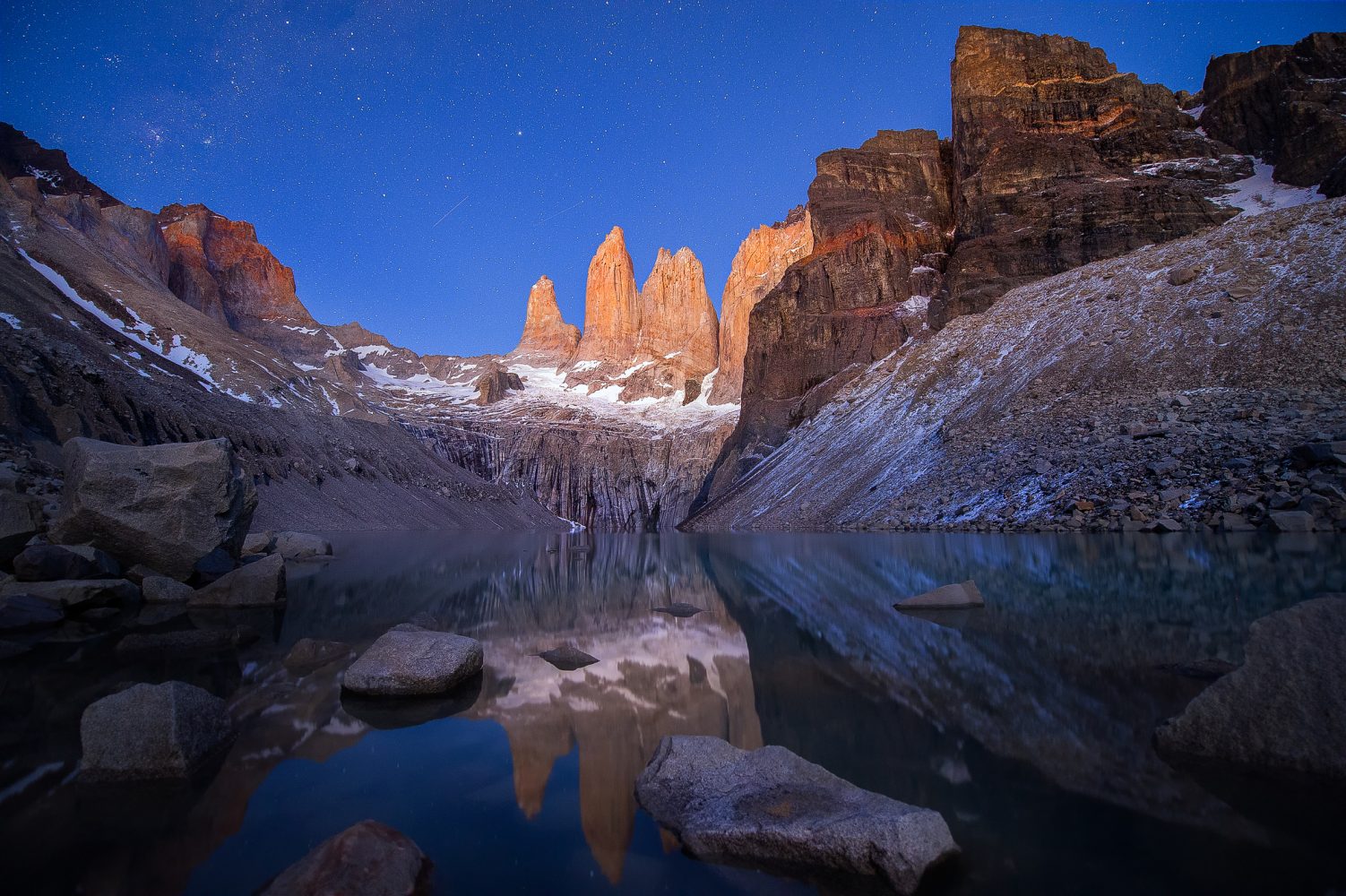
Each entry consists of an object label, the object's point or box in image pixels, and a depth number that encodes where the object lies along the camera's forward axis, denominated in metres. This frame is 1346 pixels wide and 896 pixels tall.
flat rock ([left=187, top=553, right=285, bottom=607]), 12.70
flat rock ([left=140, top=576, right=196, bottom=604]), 12.72
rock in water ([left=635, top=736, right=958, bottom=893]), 3.30
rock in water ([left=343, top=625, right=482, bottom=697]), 6.87
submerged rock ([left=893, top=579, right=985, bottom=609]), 10.52
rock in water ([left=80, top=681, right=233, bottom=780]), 4.68
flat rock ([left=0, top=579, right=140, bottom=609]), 10.88
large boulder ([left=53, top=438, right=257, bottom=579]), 13.22
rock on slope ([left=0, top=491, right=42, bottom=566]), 11.88
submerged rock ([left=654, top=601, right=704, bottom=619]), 11.94
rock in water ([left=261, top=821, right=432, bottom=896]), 3.14
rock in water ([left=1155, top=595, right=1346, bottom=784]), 3.99
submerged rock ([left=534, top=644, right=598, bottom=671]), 8.19
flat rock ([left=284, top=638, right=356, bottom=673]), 8.13
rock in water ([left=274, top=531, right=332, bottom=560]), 26.27
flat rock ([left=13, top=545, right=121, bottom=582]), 11.52
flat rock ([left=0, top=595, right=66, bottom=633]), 9.86
